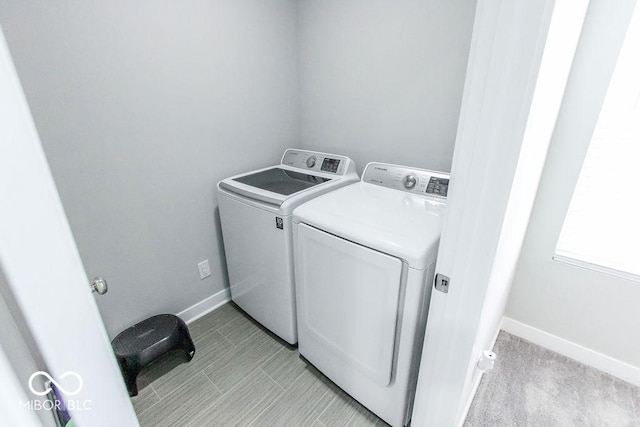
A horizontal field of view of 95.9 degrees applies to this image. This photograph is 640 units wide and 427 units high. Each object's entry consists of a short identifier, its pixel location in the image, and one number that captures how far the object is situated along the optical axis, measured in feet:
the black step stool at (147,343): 4.82
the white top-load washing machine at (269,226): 4.95
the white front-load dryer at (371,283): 3.49
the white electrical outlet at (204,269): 6.41
